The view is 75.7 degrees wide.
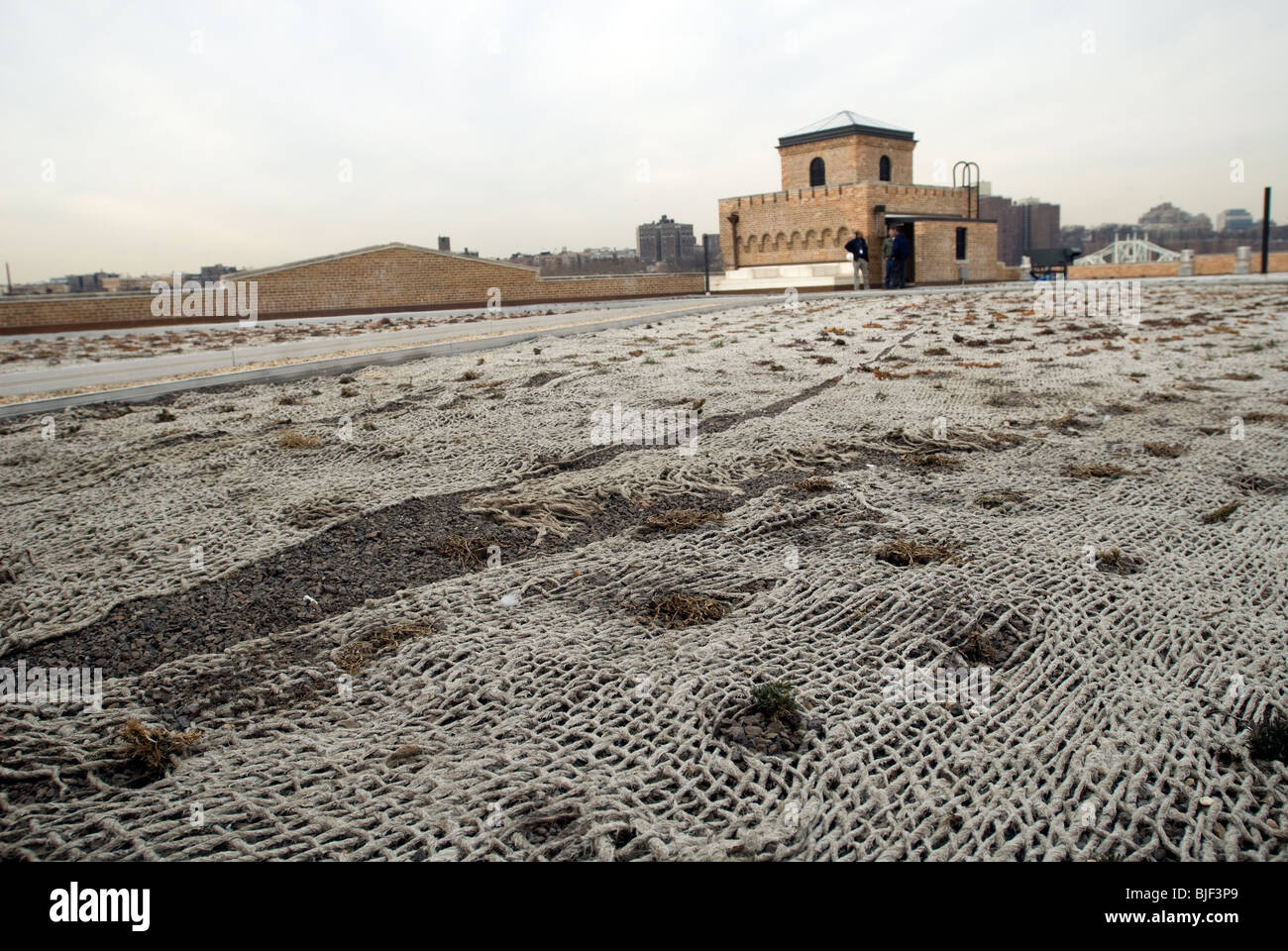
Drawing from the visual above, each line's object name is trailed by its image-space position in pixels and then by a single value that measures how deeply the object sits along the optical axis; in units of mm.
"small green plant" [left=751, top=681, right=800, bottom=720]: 2311
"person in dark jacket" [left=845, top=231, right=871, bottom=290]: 31864
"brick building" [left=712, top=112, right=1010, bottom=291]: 40531
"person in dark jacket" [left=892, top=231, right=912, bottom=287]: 32509
